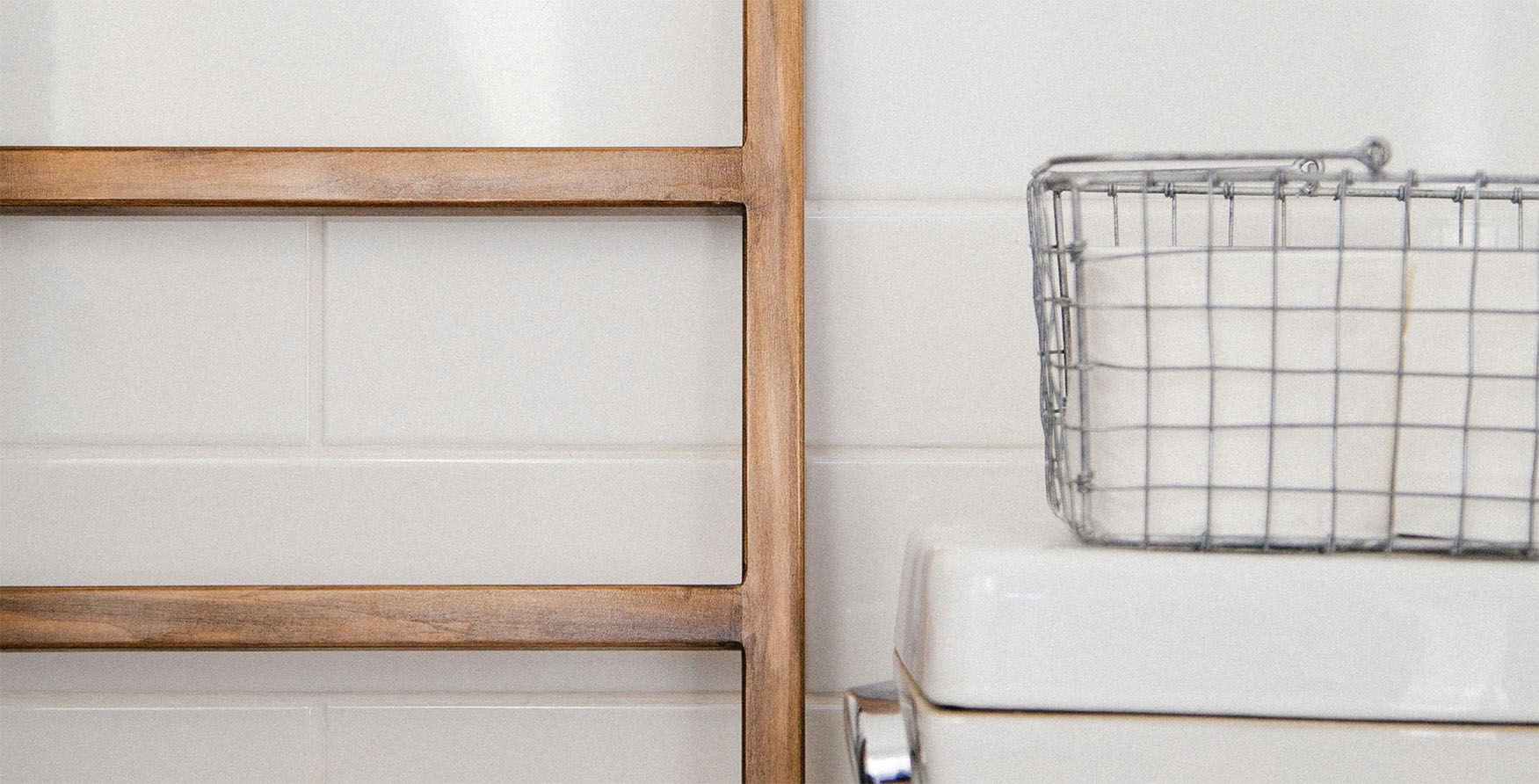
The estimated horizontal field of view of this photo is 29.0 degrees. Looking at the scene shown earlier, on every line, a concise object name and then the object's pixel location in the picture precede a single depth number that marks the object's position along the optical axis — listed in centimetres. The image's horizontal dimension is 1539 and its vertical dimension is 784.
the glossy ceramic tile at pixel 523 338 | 118
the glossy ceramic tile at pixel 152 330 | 118
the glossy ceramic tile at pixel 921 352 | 119
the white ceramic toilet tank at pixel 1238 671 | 98
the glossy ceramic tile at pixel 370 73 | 119
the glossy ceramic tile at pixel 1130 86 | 118
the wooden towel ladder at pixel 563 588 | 115
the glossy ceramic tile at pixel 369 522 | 118
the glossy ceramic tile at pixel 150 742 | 118
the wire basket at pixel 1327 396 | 100
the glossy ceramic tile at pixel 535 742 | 118
